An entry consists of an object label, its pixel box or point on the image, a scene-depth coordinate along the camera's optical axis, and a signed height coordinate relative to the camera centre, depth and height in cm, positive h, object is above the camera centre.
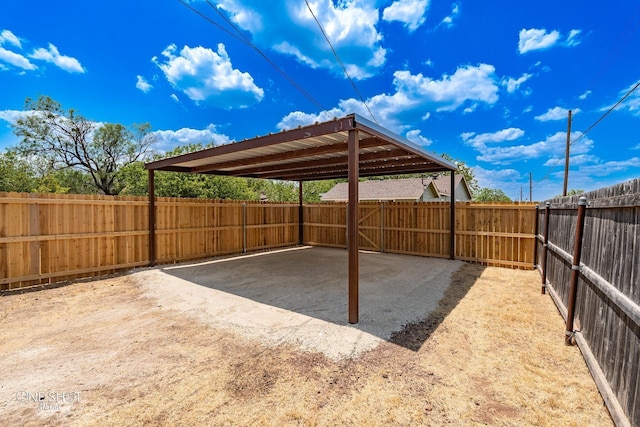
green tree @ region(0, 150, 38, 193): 1627 +175
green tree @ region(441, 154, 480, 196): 3156 +384
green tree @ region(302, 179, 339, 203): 3180 +197
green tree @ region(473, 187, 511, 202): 3489 +189
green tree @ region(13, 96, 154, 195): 1830 +436
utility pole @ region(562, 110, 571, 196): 1244 +207
